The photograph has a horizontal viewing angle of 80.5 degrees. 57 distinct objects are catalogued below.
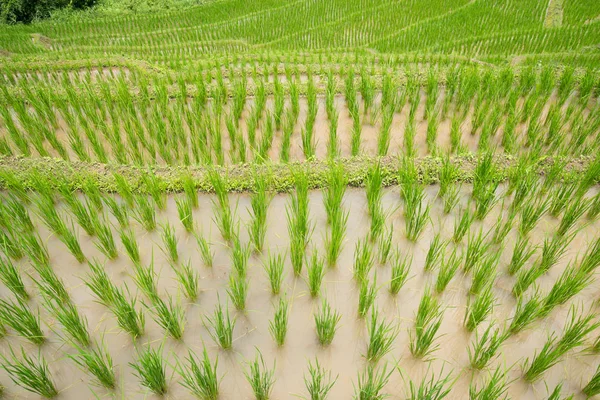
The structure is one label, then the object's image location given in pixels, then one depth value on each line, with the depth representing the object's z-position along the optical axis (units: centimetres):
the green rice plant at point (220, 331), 189
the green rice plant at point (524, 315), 188
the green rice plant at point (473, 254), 220
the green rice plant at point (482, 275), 212
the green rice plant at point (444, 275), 211
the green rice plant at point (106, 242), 238
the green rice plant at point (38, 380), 167
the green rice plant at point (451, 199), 270
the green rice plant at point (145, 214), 259
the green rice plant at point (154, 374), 166
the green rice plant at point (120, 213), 253
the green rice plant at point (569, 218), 238
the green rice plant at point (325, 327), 193
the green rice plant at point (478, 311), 190
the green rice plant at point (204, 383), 166
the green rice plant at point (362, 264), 219
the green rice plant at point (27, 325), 187
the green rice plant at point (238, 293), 208
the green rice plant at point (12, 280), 209
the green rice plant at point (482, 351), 178
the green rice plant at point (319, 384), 171
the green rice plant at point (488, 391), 157
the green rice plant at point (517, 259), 221
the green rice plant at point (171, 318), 193
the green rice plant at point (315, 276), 211
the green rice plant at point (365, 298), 205
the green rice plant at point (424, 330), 188
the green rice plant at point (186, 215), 254
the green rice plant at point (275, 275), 216
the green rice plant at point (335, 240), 230
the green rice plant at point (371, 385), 166
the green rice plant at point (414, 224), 248
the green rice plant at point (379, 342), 183
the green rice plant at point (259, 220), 244
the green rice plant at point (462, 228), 238
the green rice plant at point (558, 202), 255
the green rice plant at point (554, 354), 174
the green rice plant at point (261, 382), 172
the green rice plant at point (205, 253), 232
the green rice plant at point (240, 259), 225
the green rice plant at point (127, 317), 193
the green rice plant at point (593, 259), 218
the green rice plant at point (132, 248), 228
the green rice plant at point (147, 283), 205
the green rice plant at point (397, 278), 215
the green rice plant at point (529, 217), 242
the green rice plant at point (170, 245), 237
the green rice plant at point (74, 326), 189
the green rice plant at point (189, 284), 214
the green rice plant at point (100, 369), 175
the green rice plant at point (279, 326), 193
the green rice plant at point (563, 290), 199
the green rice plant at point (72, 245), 235
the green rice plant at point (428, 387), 178
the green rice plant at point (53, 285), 209
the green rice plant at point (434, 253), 225
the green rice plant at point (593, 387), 168
